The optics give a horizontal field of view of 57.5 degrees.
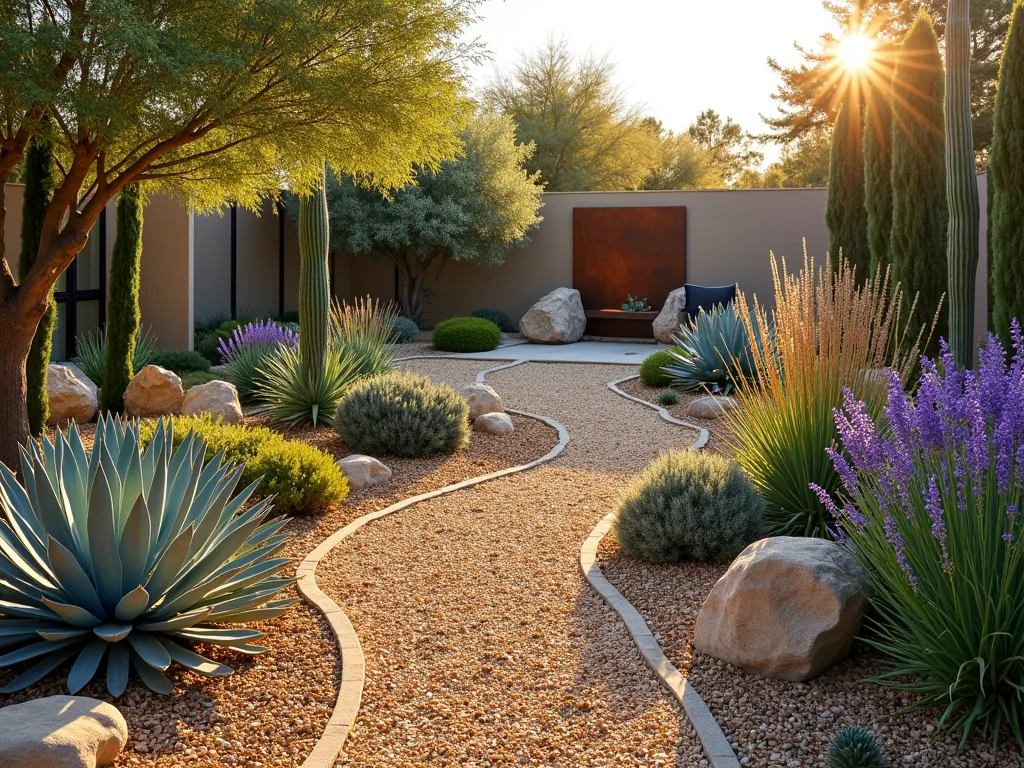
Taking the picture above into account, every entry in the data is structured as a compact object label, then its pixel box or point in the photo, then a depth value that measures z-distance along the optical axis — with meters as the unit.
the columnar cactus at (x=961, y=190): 5.38
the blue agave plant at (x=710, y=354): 9.86
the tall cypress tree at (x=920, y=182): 8.55
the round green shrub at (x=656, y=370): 10.61
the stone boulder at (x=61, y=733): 2.42
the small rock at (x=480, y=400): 8.41
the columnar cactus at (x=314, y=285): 7.75
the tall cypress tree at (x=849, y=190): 10.34
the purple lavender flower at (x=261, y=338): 9.66
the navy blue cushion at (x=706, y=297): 15.05
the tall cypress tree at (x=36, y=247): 7.01
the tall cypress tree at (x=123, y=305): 8.38
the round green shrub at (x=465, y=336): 14.26
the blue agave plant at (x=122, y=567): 3.09
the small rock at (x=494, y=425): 7.98
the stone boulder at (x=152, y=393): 8.30
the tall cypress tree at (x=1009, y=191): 6.27
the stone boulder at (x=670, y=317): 15.27
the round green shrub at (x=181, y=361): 11.01
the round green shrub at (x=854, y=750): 2.53
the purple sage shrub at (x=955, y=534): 2.62
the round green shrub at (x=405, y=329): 15.41
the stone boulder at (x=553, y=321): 15.88
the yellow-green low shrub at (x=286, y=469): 5.23
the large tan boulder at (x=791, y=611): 3.16
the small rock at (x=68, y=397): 8.11
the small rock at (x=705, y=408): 8.72
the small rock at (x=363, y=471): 6.06
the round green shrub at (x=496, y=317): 17.33
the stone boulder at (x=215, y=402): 7.73
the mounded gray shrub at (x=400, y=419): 6.82
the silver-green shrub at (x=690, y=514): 4.37
